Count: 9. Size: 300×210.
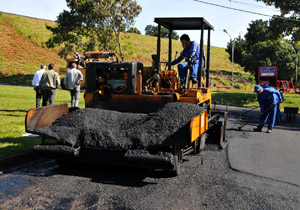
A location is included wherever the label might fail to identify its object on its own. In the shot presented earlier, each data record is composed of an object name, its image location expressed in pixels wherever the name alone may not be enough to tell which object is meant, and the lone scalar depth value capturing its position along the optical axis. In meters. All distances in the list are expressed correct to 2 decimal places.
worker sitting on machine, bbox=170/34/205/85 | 6.81
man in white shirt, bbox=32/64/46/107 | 10.23
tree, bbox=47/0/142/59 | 27.92
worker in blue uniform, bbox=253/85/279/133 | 10.12
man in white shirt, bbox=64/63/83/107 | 9.70
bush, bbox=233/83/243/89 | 44.05
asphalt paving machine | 4.58
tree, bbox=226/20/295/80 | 43.22
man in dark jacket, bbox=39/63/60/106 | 9.33
